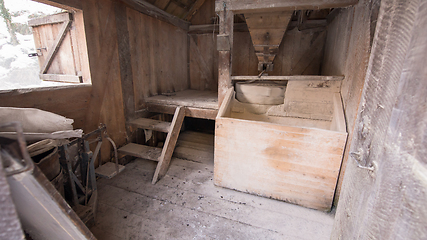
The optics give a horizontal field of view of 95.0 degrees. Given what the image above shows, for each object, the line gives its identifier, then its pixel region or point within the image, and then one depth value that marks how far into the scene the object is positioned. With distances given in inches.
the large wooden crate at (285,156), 67.6
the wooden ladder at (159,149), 93.2
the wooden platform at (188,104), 105.9
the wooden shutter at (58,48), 82.5
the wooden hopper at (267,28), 100.1
